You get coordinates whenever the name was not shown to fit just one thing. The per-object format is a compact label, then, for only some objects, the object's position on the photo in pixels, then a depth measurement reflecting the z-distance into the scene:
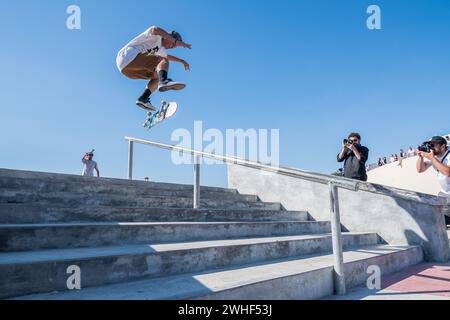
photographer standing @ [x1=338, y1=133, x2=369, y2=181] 5.81
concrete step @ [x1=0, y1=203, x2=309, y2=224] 3.08
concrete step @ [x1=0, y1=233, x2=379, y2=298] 2.05
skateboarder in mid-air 5.26
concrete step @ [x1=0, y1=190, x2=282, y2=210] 3.73
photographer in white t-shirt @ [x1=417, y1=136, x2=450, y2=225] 3.93
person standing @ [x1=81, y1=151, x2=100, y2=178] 9.65
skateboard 6.33
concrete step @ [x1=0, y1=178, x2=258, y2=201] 3.96
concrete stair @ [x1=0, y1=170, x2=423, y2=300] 2.19
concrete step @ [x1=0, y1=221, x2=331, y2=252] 2.55
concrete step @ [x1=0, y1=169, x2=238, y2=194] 3.99
